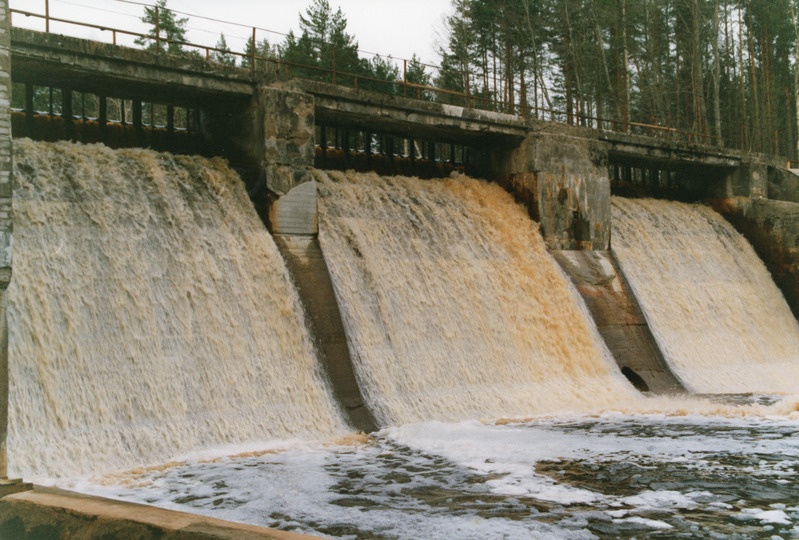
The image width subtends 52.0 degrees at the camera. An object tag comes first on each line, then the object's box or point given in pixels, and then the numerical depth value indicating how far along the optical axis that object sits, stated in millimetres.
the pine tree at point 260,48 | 31636
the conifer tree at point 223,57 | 34094
